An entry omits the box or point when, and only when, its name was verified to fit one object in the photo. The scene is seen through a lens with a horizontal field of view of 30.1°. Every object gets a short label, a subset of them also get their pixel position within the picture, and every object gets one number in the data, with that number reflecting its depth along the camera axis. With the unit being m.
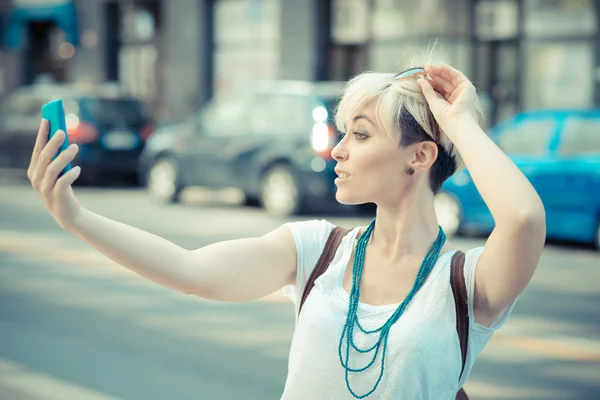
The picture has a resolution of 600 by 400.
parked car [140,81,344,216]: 14.52
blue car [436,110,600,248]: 11.84
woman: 2.31
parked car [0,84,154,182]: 19.33
